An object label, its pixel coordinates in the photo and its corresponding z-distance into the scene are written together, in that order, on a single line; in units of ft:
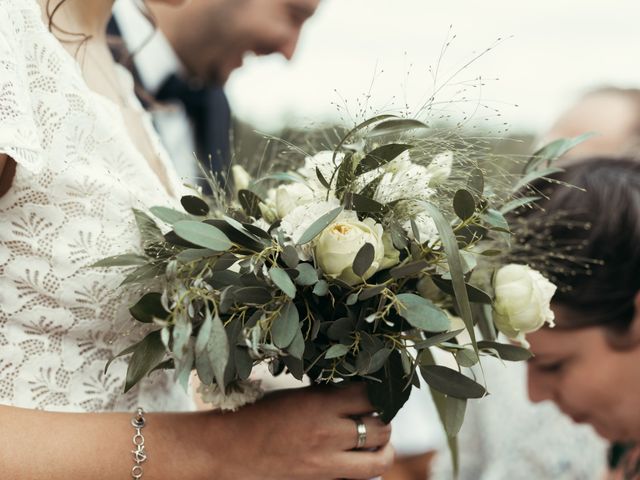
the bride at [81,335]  3.88
